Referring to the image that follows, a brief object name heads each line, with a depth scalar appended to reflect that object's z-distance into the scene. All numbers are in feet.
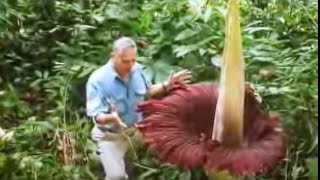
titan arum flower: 9.79
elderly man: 10.43
